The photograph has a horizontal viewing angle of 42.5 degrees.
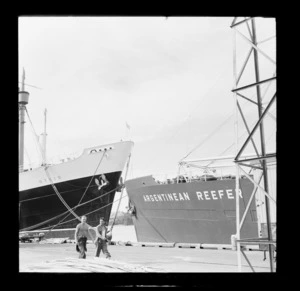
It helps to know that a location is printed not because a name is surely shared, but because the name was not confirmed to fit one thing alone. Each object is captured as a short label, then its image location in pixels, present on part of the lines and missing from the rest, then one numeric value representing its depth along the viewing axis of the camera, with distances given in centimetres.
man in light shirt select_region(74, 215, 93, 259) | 982
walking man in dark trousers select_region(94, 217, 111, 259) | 1039
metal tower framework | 714
